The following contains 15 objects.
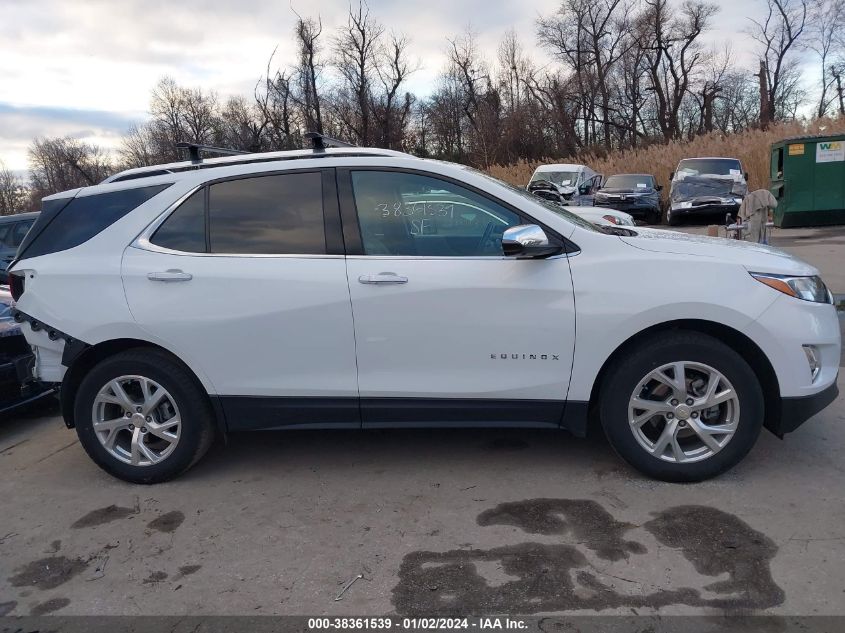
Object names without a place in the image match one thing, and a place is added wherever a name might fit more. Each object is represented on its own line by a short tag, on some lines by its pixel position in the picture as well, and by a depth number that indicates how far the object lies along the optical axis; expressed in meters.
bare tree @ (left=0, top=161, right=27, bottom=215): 65.24
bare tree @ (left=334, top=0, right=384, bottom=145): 39.41
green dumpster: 15.44
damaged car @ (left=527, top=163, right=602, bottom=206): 18.62
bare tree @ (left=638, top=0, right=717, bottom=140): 44.53
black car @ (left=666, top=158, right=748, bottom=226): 17.28
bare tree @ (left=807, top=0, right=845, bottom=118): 47.29
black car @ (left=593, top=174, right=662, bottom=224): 18.69
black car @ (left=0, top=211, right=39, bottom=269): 10.56
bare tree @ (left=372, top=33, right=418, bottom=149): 39.94
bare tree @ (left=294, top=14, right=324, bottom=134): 34.69
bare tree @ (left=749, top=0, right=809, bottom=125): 45.50
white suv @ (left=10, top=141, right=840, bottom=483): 3.39
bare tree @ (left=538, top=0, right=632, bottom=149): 45.16
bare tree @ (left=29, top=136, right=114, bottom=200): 51.66
